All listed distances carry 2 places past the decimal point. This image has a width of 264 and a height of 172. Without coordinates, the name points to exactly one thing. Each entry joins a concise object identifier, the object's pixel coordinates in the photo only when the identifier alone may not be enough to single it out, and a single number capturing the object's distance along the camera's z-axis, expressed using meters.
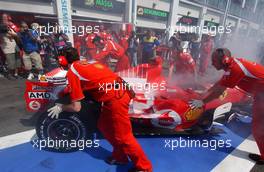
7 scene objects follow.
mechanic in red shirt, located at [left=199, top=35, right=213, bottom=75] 9.52
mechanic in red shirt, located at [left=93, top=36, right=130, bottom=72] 5.61
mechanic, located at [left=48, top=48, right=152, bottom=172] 2.46
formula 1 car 3.07
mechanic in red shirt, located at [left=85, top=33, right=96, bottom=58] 8.28
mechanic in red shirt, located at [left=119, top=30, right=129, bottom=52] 10.05
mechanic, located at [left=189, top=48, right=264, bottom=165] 2.93
